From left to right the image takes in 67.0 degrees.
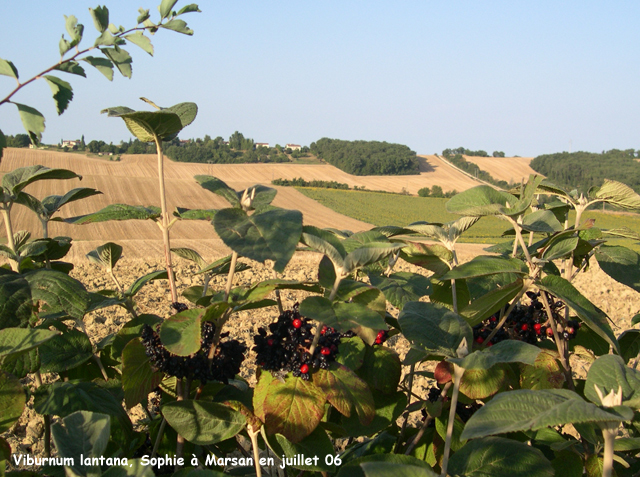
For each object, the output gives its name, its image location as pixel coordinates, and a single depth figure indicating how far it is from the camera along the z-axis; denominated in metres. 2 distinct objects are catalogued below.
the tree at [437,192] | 63.25
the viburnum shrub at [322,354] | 0.93
